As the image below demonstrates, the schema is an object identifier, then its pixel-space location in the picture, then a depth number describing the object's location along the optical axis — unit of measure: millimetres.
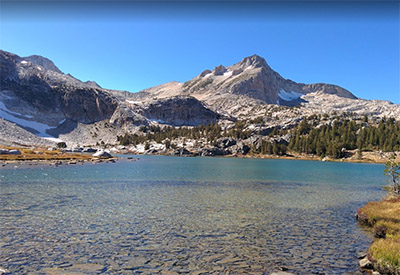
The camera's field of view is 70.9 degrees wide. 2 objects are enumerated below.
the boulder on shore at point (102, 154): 130012
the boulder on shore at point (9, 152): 97312
